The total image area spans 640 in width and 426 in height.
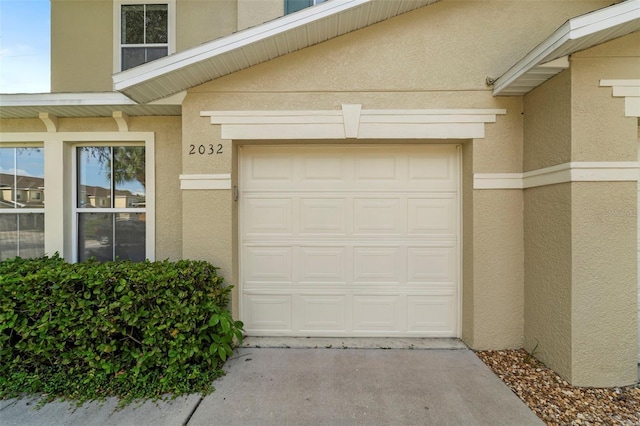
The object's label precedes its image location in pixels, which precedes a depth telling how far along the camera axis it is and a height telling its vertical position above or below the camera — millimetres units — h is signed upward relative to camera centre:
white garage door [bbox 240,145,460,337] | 3764 -365
